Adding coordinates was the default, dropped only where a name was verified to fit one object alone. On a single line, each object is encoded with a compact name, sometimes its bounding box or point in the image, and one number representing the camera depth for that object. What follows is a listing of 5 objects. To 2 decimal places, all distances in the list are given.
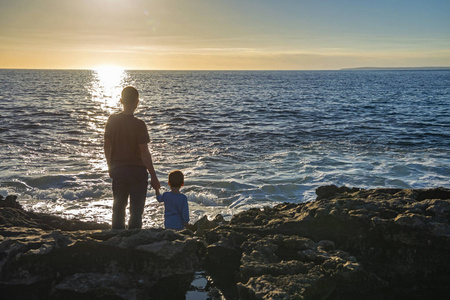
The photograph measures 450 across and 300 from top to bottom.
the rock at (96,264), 3.80
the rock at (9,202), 6.63
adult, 4.87
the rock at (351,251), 3.94
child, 5.29
